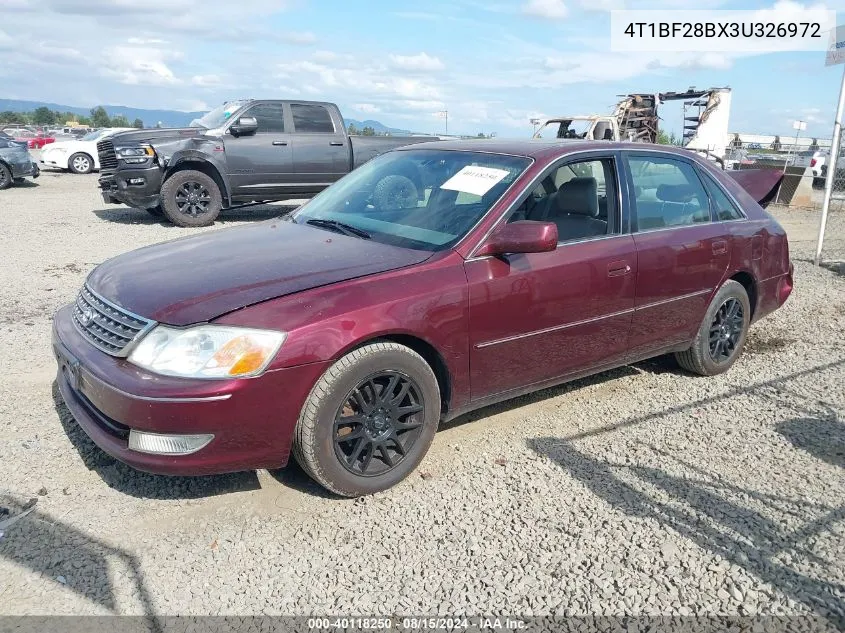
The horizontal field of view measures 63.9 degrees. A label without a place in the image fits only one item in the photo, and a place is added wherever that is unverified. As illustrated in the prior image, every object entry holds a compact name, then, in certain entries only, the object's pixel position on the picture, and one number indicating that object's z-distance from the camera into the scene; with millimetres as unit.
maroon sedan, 2824
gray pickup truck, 10625
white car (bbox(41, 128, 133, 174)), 21250
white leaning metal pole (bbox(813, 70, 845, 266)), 8609
